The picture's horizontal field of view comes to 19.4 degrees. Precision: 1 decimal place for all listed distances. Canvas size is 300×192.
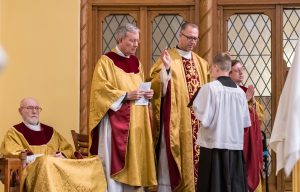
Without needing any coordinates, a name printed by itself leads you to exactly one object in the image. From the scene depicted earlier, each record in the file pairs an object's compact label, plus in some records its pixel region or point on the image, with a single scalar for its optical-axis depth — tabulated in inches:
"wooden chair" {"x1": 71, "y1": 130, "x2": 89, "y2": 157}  359.9
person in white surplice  272.7
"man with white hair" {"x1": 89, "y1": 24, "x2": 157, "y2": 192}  302.4
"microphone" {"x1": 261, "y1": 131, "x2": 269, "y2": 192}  348.4
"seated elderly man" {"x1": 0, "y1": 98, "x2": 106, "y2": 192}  279.1
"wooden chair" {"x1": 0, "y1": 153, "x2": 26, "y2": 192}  273.7
